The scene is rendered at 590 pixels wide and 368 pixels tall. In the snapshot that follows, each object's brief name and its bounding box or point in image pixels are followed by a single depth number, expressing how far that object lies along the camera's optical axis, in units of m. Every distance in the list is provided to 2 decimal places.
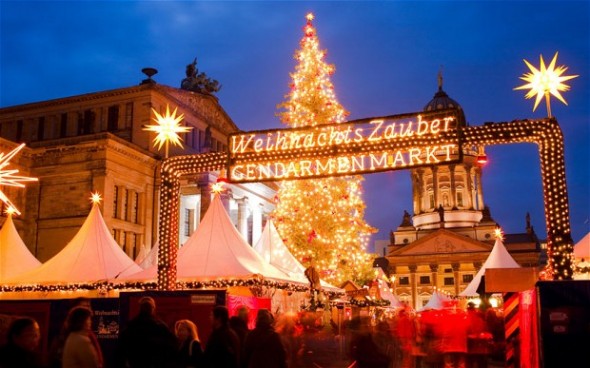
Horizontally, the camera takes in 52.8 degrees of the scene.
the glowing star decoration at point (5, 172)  15.82
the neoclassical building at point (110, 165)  41.75
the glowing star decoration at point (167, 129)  17.33
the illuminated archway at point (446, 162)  13.76
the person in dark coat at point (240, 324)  8.86
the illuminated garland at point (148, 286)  18.95
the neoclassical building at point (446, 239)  79.00
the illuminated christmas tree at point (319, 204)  28.64
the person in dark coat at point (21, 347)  5.63
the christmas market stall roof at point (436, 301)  47.59
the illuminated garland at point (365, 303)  28.05
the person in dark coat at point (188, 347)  7.55
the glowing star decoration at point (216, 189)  22.83
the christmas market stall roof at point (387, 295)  49.43
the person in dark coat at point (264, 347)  7.68
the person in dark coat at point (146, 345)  7.17
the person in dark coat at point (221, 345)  7.48
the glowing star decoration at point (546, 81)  13.97
